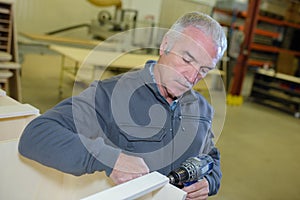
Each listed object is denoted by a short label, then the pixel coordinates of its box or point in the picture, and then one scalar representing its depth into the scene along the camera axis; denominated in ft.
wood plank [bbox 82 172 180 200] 2.13
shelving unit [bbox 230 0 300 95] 27.73
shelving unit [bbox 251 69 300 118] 17.60
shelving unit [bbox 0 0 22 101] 7.77
